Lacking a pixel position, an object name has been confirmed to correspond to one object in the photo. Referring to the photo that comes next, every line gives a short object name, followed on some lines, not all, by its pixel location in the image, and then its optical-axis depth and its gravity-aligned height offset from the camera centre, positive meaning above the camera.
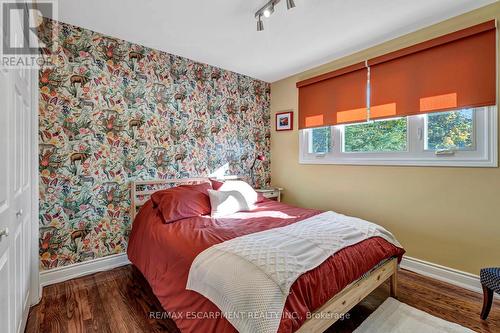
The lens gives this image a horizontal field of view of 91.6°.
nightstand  3.56 -0.41
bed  1.25 -0.67
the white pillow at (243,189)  2.76 -0.27
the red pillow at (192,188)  2.41 -0.26
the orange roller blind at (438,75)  2.06 +0.85
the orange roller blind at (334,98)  2.85 +0.86
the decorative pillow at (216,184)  2.86 -0.22
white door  1.09 -0.17
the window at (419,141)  2.12 +0.25
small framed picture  3.73 +0.69
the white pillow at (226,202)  2.44 -0.38
